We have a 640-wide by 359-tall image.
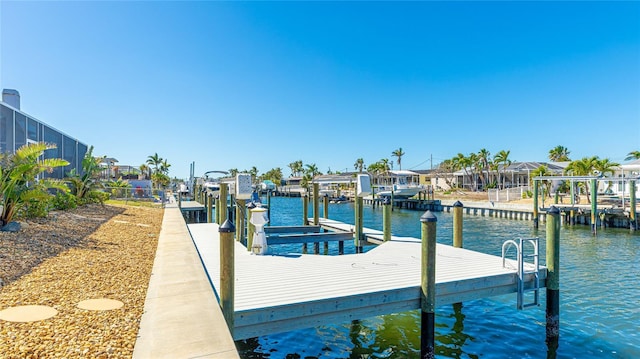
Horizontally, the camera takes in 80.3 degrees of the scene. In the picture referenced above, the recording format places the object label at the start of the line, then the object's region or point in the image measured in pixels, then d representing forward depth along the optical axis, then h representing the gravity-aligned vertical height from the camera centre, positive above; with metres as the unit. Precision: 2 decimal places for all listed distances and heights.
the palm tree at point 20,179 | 9.88 +0.18
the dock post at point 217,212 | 15.54 -1.15
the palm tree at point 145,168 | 69.28 +3.34
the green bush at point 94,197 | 19.45 -0.62
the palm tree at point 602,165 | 36.22 +1.85
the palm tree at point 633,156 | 36.50 +2.85
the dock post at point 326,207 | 17.18 -1.01
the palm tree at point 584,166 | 36.66 +1.81
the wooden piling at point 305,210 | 17.01 -1.14
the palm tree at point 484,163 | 63.08 +3.62
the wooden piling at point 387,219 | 10.44 -0.97
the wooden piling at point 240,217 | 10.38 -0.88
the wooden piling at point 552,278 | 7.15 -1.78
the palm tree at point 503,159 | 59.38 +4.03
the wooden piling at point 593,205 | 24.16 -1.34
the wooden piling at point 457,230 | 9.65 -1.18
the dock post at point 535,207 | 26.65 -1.67
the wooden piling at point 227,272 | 4.96 -1.16
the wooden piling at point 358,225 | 11.57 -1.23
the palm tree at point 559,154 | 71.44 +5.77
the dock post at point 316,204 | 15.31 -0.79
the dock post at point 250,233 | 9.14 -1.16
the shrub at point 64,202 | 15.24 -0.67
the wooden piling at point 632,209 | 23.97 -1.59
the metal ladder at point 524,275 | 6.86 -1.68
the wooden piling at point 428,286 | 6.10 -1.64
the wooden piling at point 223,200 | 12.87 -0.52
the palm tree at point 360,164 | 112.56 +6.32
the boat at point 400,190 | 46.59 -0.75
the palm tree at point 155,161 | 86.00 +5.52
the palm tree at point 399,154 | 103.50 +8.39
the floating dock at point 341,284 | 5.36 -1.64
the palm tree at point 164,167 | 88.12 +4.32
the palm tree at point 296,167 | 124.06 +5.77
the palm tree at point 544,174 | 42.75 +1.09
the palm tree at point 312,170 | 100.69 +3.98
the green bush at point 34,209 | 11.27 -0.73
